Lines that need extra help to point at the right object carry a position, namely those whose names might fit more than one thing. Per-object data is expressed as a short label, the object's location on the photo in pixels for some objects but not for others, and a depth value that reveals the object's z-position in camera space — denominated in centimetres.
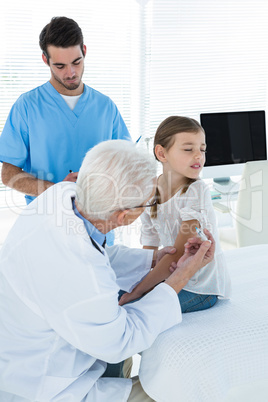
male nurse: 180
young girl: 140
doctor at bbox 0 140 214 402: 102
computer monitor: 267
